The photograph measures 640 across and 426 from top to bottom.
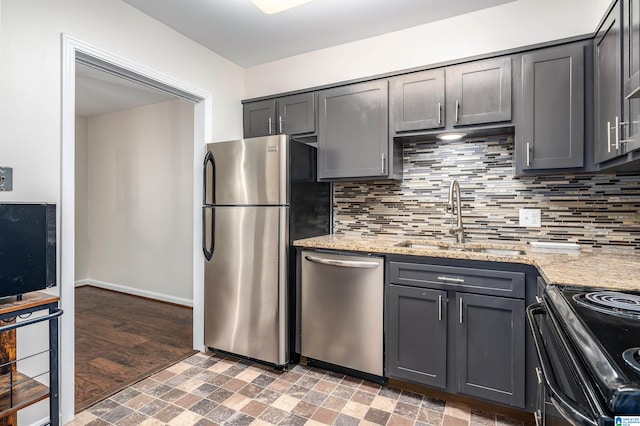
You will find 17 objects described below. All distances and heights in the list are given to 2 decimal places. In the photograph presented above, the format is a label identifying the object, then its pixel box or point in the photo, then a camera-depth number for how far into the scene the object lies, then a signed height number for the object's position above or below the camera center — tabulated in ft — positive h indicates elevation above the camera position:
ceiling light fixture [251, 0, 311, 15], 5.45 +3.32
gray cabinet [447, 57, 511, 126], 7.18 +2.59
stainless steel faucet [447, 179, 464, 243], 8.14 +0.01
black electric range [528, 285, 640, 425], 2.00 -1.02
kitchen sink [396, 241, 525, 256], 7.77 -0.86
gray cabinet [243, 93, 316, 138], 9.45 +2.77
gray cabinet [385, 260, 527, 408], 6.18 -2.28
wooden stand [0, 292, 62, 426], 4.76 -2.41
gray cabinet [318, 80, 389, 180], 8.43 +2.04
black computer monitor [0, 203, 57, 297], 4.88 -0.56
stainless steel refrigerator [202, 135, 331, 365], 8.13 -0.62
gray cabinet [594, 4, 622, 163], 5.30 +2.08
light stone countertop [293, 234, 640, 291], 4.49 -0.82
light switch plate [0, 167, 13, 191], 5.40 +0.50
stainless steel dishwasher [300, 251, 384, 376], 7.41 -2.25
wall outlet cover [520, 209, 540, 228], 7.75 -0.14
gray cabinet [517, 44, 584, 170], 6.61 +2.04
